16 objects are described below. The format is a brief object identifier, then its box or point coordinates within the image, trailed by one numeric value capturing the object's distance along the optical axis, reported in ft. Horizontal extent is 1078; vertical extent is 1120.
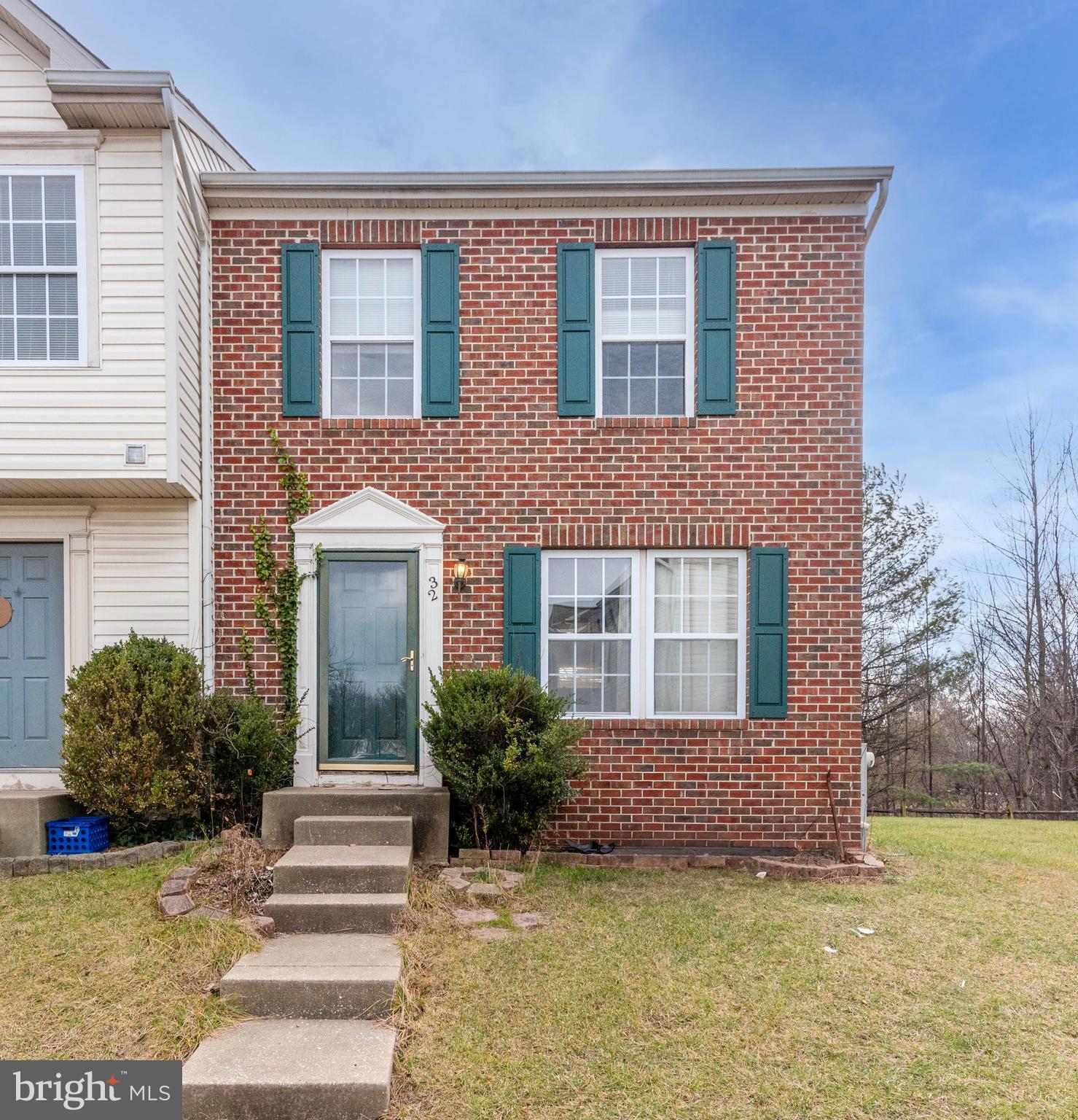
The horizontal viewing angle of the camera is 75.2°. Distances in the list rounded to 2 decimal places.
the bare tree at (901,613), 45.93
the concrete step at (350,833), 16.48
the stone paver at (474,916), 14.38
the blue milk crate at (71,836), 17.02
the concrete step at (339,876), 14.42
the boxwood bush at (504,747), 16.93
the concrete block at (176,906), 13.69
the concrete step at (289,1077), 9.14
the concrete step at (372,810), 17.35
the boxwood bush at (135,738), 16.58
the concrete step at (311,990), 11.02
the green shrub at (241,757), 17.49
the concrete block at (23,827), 16.94
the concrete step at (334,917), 13.44
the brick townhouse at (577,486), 19.38
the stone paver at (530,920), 14.23
